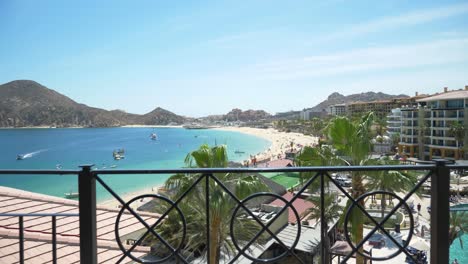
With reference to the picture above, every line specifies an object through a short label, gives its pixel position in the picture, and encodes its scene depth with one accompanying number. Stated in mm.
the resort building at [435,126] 46688
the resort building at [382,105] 93050
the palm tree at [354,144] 8711
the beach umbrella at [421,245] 13430
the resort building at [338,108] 143262
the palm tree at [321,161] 9117
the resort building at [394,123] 62944
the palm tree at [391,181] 8453
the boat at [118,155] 76650
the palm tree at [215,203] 7074
